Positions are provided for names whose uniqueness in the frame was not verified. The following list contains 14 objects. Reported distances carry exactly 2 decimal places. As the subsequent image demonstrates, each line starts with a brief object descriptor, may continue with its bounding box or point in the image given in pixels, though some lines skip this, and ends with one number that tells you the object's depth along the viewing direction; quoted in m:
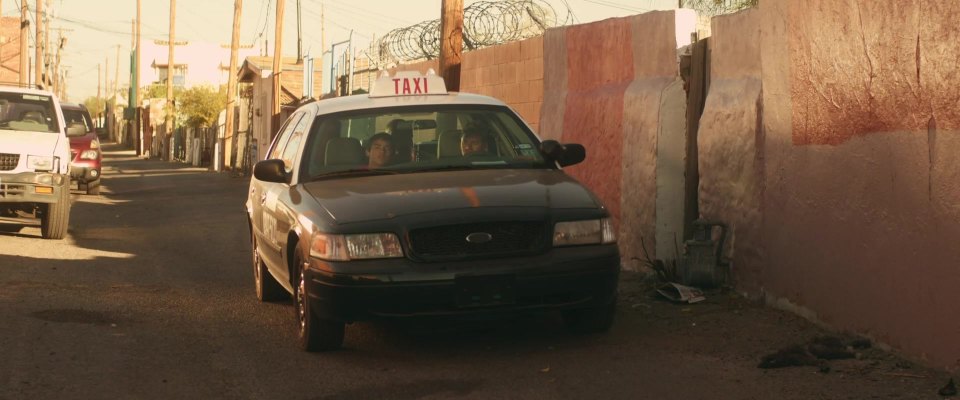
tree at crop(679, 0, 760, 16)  18.77
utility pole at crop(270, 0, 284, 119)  34.10
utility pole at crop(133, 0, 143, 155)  70.09
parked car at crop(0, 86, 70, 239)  14.81
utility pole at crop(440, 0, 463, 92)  14.52
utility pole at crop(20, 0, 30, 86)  43.75
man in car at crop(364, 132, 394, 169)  8.38
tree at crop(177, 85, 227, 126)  75.00
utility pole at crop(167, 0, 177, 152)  57.50
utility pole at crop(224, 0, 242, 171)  41.41
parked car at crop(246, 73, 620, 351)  7.01
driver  8.51
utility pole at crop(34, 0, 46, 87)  51.53
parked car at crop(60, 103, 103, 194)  24.08
